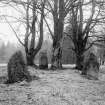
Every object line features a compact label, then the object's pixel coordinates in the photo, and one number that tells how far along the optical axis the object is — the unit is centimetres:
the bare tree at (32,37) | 1603
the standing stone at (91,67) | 1066
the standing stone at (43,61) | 1462
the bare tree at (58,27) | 1421
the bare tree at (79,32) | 1628
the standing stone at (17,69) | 796
